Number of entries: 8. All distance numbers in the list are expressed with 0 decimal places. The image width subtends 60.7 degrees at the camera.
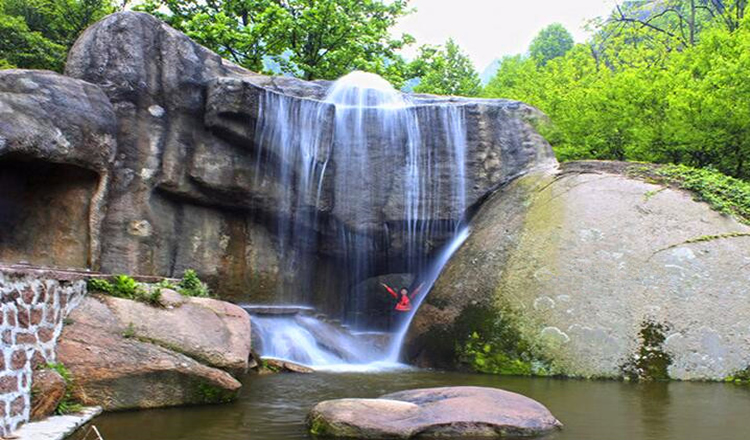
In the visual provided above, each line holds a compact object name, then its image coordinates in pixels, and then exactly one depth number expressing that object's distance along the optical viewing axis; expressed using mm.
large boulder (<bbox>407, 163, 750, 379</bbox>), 11391
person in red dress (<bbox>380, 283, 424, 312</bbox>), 15828
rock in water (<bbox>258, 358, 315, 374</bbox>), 11797
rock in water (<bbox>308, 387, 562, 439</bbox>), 6590
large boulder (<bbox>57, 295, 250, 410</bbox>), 7414
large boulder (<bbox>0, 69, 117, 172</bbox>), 11602
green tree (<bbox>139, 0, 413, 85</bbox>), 24656
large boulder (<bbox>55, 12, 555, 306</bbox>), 13922
